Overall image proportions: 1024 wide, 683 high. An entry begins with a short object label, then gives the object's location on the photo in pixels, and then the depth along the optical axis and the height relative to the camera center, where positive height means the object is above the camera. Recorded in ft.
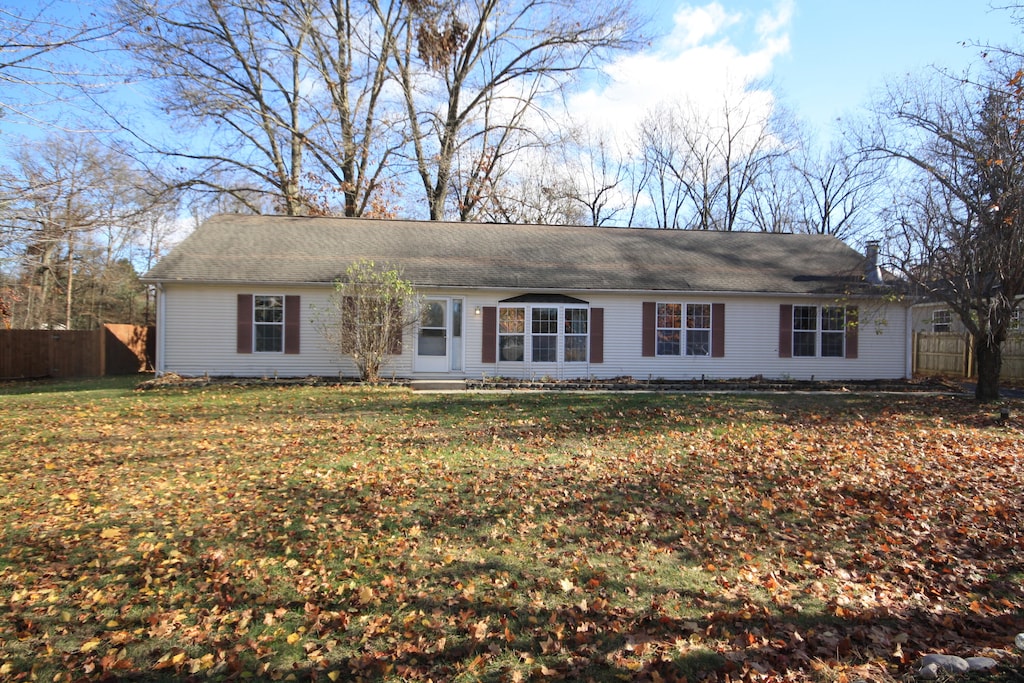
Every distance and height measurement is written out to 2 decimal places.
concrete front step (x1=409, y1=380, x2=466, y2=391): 48.28 -3.42
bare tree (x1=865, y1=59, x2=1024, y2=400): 37.68 +7.60
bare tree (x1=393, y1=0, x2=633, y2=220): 90.12 +41.97
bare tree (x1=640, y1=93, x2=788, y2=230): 123.75 +32.42
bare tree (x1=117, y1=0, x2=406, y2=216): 77.05 +32.48
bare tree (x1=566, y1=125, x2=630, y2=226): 123.75 +27.97
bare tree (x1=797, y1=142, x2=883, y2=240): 119.14 +27.07
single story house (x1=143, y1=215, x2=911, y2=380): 52.47 +2.70
